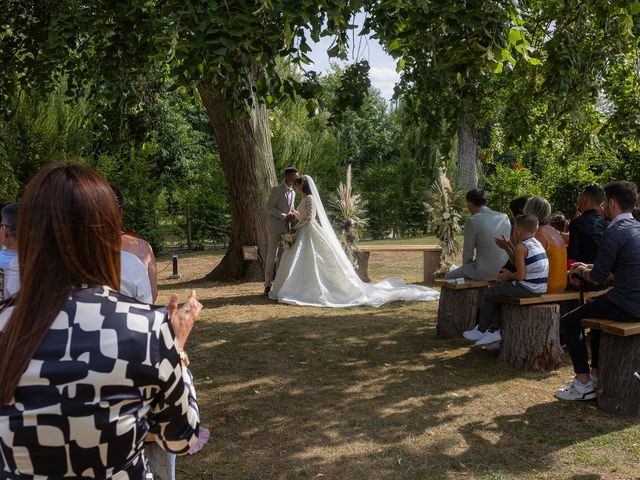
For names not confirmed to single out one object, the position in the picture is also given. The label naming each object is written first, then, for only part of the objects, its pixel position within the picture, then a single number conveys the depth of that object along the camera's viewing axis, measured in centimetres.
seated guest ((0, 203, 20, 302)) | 405
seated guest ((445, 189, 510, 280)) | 736
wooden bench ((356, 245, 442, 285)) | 1237
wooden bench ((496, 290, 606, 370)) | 606
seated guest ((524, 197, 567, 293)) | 642
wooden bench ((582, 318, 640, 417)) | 491
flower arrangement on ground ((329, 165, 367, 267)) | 1325
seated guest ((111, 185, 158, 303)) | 386
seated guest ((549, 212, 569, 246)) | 797
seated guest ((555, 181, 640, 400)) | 497
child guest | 616
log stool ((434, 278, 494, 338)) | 734
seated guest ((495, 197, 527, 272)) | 662
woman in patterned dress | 155
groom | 1076
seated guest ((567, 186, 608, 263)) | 661
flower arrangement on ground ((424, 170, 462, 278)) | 1273
